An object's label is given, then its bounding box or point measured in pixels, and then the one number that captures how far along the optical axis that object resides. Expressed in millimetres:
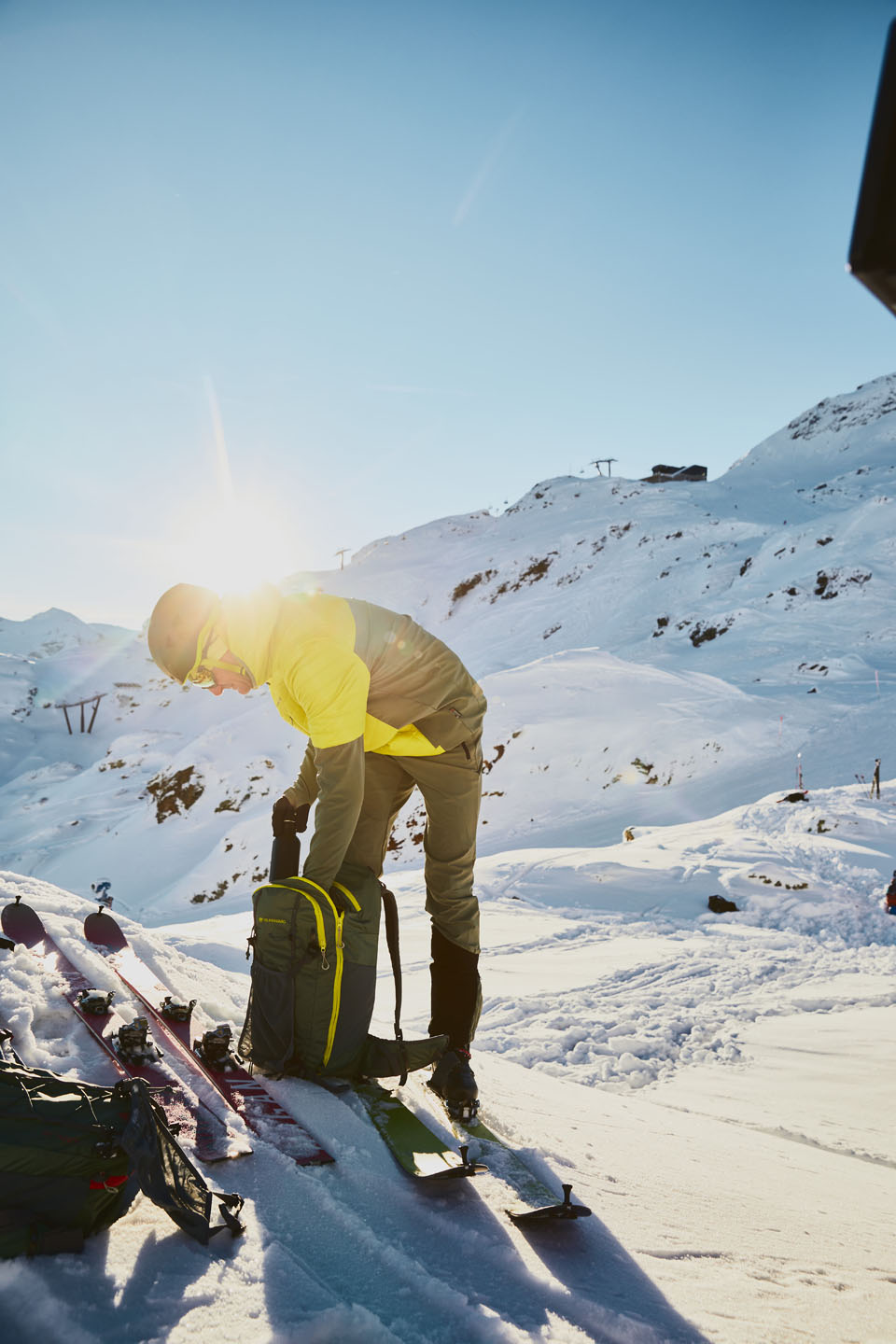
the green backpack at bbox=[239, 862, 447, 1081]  2672
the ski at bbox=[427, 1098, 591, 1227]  1969
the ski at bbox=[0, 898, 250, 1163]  2180
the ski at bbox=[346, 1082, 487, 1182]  2150
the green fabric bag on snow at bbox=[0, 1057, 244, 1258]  1489
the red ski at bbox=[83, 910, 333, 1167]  2279
